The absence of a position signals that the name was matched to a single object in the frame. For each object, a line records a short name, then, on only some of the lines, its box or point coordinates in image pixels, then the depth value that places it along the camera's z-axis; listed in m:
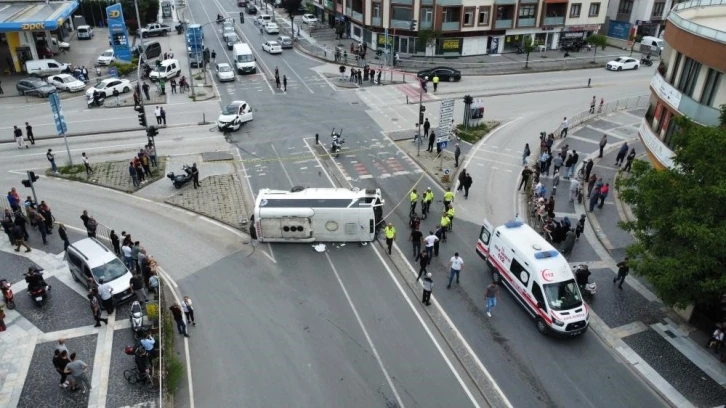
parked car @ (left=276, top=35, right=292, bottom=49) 64.88
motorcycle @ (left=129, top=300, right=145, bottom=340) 18.11
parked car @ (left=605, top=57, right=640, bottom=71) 55.56
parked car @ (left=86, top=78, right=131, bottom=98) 44.14
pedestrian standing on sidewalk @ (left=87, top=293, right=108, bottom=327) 18.59
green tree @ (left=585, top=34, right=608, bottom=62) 58.16
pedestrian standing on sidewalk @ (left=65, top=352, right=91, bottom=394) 15.81
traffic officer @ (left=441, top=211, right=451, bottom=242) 24.03
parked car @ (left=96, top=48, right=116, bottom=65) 54.22
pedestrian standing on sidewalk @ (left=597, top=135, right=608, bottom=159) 33.13
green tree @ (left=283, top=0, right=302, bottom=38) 69.81
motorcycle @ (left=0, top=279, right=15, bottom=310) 19.60
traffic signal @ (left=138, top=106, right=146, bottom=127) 31.15
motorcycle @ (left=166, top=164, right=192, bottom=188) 29.72
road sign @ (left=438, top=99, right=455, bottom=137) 33.41
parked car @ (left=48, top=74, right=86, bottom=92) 46.68
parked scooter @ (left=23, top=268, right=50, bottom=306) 19.83
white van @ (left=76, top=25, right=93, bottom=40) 66.94
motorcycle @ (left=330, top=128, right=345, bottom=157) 34.22
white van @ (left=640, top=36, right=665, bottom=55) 61.19
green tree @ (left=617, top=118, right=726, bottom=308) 15.56
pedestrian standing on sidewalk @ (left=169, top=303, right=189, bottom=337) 18.14
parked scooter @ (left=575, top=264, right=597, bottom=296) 20.30
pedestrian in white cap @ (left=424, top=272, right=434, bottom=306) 19.59
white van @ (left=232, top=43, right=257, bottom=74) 52.31
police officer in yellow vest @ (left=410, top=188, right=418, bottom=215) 25.95
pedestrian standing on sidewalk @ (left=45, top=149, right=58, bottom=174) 31.08
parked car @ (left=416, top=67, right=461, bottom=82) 50.22
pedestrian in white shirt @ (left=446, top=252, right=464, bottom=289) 20.83
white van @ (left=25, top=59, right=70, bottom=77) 50.59
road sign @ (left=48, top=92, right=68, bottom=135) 29.23
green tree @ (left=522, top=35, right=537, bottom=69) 54.28
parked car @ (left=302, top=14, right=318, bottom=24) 77.00
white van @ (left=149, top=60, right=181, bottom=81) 48.88
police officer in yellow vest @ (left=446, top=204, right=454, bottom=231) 24.83
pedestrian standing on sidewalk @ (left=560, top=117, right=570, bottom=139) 36.73
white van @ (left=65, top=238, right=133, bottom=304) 19.95
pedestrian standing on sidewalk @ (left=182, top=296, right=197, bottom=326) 18.61
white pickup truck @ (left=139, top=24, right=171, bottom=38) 69.19
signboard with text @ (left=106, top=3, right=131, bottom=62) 53.25
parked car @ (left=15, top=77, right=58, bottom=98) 45.27
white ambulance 18.20
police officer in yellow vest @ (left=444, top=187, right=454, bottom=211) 25.94
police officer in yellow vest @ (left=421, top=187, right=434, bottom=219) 26.19
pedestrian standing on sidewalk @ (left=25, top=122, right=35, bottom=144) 34.55
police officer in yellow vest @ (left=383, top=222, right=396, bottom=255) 22.95
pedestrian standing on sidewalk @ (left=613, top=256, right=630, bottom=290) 20.67
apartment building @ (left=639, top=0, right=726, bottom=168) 21.66
